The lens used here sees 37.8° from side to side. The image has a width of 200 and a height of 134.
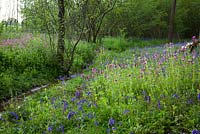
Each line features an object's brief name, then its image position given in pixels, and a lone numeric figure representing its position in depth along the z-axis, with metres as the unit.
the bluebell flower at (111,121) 4.13
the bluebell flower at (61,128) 4.41
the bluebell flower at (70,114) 4.67
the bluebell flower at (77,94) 6.12
